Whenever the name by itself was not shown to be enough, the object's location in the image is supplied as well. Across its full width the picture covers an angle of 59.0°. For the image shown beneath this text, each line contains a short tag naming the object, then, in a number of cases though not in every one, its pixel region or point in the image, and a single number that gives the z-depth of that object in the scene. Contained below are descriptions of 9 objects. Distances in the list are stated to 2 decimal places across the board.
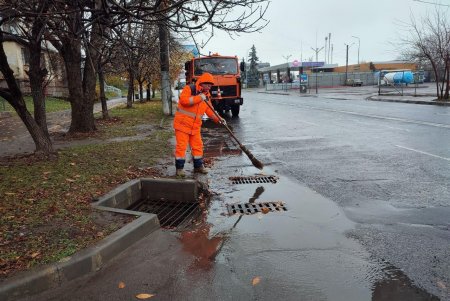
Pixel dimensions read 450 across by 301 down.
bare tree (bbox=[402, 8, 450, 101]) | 23.12
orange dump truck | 18.56
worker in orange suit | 6.70
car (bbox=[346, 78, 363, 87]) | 59.47
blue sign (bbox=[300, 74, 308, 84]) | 53.58
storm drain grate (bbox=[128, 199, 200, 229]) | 5.12
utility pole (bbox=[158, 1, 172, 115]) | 17.83
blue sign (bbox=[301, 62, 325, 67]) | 60.61
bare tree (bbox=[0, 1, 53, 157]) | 7.32
